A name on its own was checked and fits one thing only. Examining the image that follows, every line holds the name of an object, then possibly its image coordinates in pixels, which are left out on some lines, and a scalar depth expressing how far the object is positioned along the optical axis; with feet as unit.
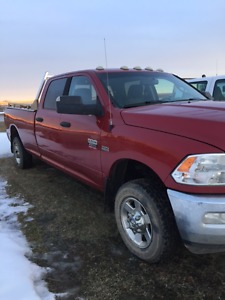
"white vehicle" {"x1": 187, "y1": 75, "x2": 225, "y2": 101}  17.69
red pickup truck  5.93
